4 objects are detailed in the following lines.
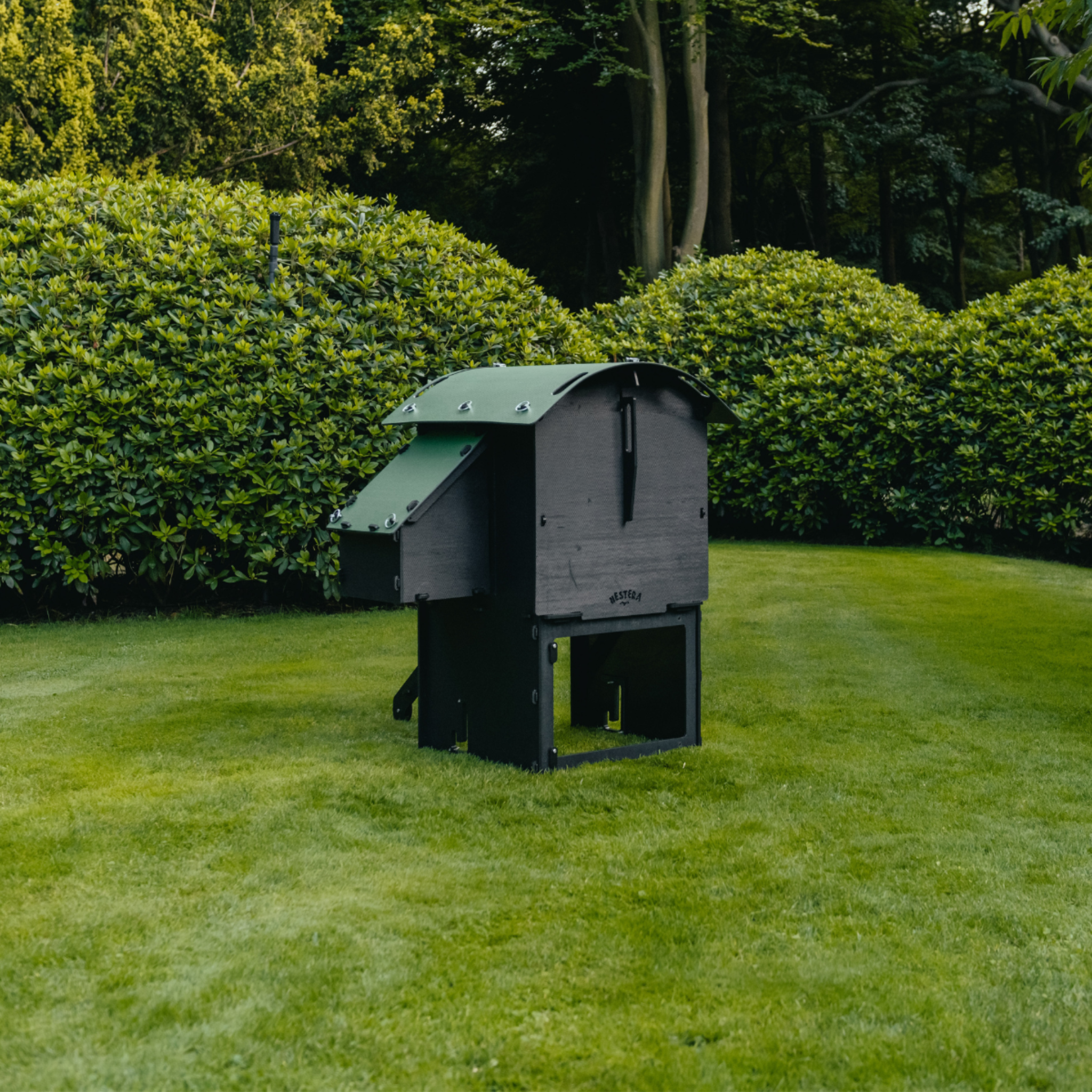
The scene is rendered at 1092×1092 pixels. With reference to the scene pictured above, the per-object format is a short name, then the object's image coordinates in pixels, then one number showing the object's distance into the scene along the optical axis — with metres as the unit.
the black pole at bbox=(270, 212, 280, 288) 9.03
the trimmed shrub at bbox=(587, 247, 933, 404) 13.08
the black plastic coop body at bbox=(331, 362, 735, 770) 5.13
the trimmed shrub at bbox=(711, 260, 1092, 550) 11.98
